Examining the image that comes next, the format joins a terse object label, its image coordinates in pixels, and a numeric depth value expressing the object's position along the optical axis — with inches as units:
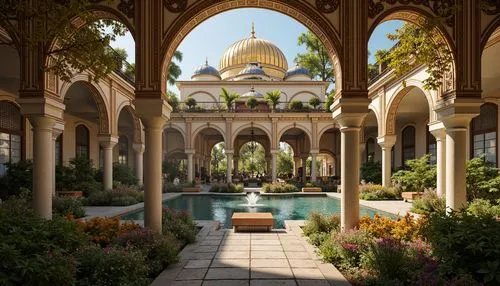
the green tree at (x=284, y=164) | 1934.1
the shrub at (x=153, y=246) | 245.4
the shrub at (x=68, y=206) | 483.2
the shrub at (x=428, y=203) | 496.3
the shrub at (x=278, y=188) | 947.3
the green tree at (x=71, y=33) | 228.2
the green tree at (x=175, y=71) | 1403.8
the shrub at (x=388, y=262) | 216.1
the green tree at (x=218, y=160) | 2197.8
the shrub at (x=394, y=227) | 290.5
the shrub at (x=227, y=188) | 969.5
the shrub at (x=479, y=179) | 524.7
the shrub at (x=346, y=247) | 251.4
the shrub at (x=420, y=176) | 698.2
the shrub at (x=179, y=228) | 328.2
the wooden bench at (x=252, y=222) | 392.8
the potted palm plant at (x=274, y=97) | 1130.7
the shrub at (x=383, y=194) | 744.3
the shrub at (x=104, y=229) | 300.2
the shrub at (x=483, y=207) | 378.2
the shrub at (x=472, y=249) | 173.8
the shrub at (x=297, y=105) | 1149.1
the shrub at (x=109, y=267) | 198.4
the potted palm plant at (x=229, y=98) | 1138.0
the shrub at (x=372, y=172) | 969.5
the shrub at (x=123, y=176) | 874.1
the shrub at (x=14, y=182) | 588.0
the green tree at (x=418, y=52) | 275.7
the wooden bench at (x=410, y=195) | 667.0
